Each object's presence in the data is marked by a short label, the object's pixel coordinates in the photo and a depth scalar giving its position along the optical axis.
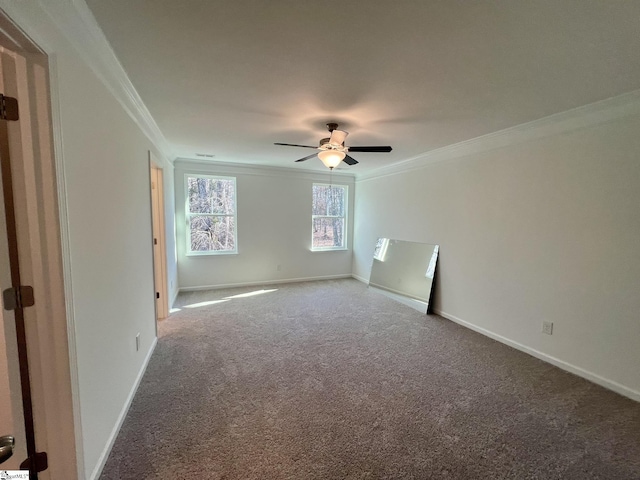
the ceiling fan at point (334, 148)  2.67
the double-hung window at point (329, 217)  5.78
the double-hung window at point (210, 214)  4.84
